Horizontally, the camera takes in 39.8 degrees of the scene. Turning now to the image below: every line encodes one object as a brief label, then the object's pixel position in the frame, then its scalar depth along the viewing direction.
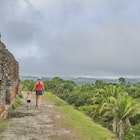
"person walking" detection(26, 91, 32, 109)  9.31
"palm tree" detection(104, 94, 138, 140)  16.69
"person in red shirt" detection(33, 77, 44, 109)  9.52
